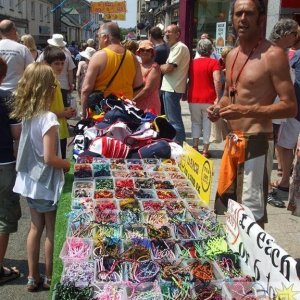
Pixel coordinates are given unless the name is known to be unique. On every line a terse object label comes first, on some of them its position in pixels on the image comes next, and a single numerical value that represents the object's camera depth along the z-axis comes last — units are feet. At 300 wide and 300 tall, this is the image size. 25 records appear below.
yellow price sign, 10.28
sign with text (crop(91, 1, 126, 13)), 93.15
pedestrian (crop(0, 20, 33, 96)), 19.04
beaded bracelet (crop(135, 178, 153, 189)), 11.35
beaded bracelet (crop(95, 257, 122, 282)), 7.00
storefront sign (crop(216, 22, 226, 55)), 36.27
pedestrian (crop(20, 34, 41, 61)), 26.86
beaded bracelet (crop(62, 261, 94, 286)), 6.89
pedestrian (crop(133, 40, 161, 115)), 19.12
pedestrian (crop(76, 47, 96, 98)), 33.37
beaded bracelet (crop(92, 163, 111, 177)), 11.98
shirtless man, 8.50
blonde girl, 9.78
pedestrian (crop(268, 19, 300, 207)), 16.66
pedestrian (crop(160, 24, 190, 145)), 21.54
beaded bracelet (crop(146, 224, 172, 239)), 8.45
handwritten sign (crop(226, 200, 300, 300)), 5.95
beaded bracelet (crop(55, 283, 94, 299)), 6.43
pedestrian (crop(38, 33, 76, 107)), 24.71
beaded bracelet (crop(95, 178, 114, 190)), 11.07
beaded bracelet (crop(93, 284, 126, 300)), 6.49
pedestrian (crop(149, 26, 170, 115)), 24.11
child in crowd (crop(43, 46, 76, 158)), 14.14
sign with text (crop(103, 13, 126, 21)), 94.73
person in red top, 21.45
